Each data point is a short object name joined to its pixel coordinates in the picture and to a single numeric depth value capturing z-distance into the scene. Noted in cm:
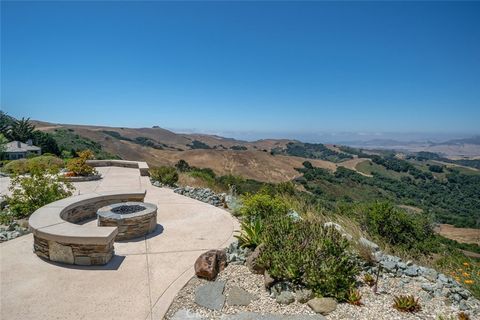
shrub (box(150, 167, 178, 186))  1192
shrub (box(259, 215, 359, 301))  388
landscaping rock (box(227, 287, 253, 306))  384
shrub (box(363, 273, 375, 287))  420
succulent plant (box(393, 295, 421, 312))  356
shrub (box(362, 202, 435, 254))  909
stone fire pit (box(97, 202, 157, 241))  591
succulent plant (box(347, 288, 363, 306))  370
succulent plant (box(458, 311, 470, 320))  330
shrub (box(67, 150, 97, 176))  1171
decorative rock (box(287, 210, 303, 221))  625
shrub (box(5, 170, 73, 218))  704
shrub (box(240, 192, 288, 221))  659
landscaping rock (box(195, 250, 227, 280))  445
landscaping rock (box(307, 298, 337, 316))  358
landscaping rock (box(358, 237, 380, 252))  492
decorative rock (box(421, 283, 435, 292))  404
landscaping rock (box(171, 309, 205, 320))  354
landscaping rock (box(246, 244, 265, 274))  452
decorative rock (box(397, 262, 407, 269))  462
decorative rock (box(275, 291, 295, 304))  381
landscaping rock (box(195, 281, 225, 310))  380
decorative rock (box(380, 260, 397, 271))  456
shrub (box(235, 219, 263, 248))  529
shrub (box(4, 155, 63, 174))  1270
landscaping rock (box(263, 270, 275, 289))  411
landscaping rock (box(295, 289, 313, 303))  381
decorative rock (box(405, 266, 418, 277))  448
